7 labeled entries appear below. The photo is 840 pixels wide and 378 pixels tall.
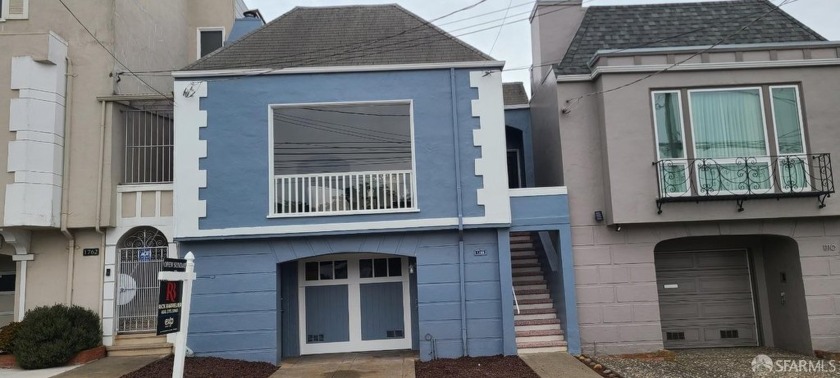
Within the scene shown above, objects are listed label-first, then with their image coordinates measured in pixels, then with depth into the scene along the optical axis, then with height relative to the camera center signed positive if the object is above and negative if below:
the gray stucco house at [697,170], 9.90 +1.21
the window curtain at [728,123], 10.10 +2.02
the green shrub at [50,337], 9.30 -1.16
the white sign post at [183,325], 6.32 -0.71
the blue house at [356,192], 9.80 +1.06
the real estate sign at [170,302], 6.18 -0.45
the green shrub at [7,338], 9.66 -1.16
